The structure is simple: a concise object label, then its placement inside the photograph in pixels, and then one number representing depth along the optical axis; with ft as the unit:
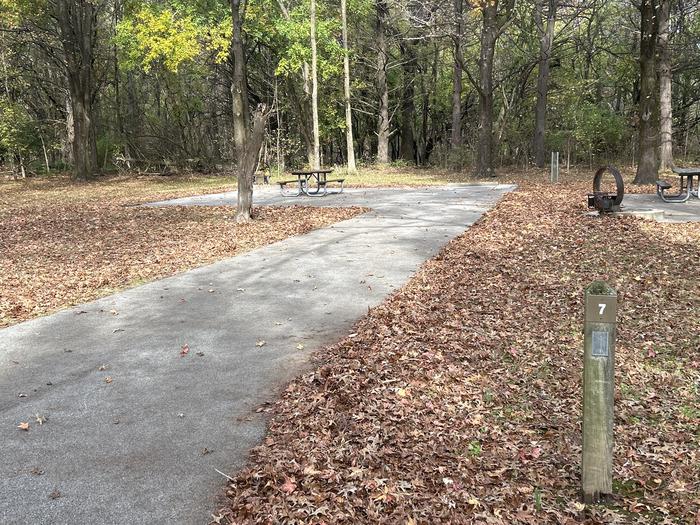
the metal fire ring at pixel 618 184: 34.94
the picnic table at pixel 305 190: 56.66
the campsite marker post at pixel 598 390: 8.80
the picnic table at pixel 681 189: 40.88
